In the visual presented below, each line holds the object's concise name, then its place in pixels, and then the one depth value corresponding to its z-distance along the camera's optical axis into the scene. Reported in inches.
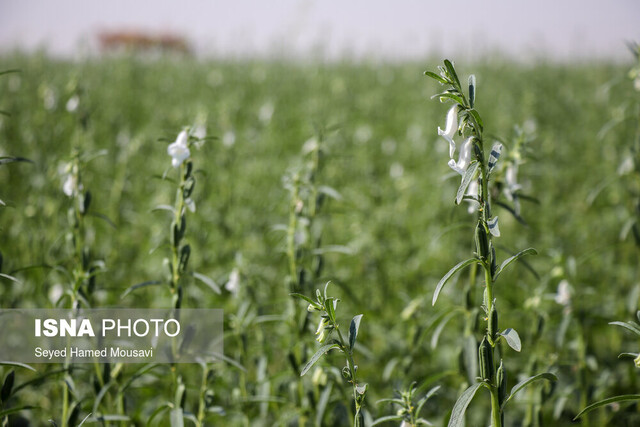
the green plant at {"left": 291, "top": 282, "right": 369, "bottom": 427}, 53.1
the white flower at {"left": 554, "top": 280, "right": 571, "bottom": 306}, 86.3
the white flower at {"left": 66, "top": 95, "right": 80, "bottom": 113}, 109.3
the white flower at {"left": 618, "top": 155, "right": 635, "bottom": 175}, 91.9
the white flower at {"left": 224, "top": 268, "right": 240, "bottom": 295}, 90.6
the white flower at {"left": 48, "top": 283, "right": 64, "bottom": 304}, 97.1
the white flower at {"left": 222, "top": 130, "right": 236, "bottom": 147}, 152.8
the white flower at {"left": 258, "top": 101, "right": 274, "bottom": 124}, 249.2
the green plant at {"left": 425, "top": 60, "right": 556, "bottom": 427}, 48.9
